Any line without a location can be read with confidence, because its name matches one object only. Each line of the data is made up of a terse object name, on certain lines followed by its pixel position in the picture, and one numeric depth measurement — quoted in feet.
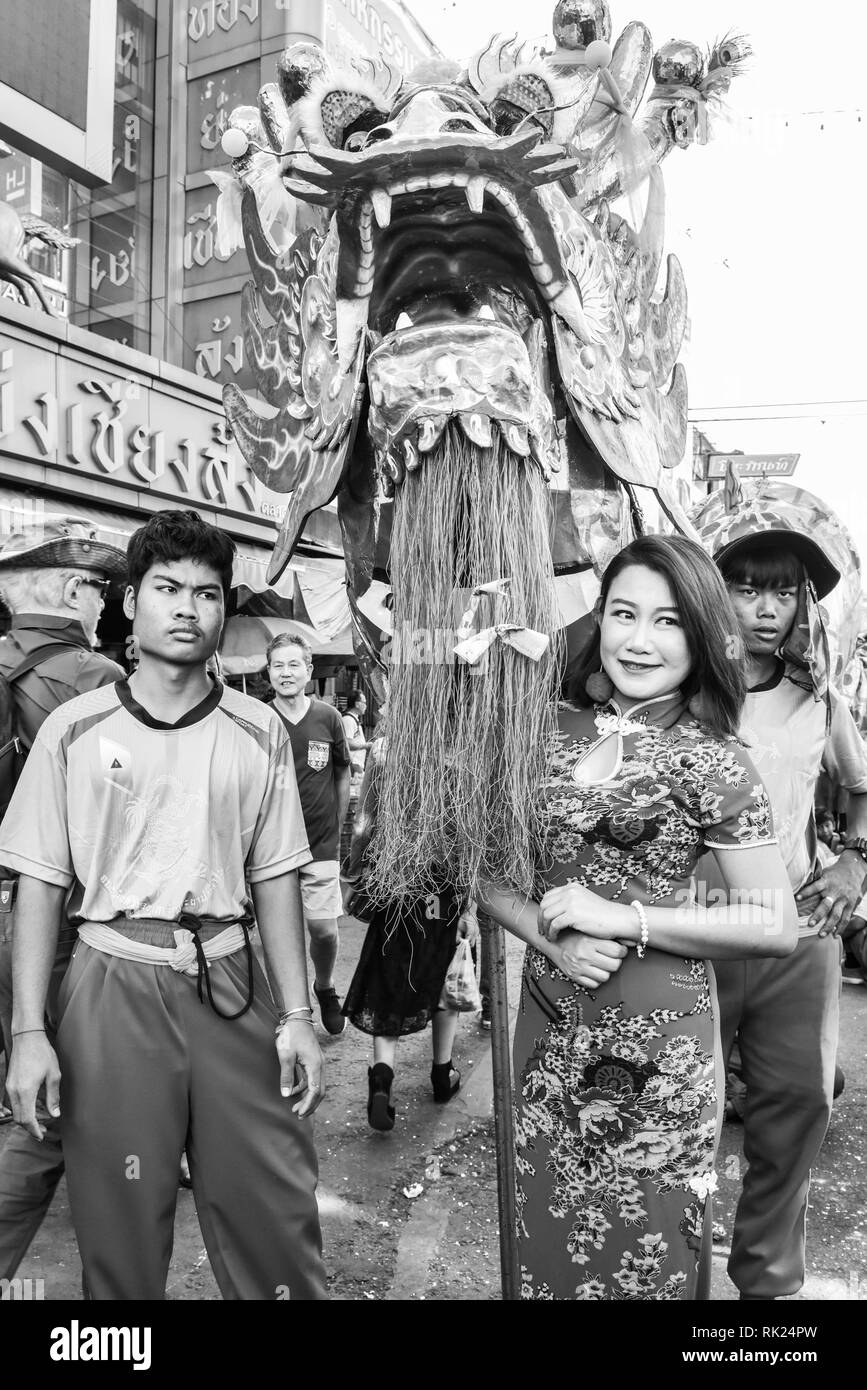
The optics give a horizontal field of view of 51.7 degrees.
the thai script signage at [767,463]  32.74
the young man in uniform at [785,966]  5.92
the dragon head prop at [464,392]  4.32
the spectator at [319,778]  11.55
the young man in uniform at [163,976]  4.69
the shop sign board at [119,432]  19.39
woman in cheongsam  4.24
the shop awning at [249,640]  20.13
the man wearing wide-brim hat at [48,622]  7.70
